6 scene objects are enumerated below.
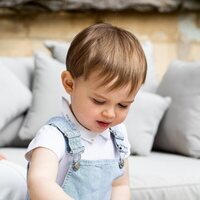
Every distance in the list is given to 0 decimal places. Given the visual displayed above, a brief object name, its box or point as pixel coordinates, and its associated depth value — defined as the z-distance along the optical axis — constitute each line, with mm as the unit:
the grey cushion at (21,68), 3608
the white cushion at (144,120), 3352
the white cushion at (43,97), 3388
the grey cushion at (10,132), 3386
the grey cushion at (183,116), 3397
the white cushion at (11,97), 3335
